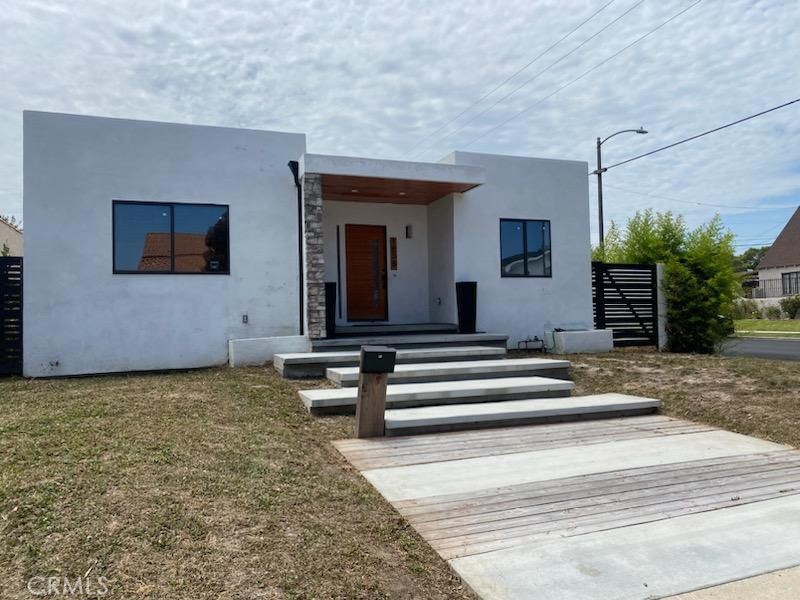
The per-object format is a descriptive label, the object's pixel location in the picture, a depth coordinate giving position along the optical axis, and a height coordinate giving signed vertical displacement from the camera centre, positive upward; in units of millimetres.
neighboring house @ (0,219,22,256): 21495 +3014
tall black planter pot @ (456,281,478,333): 10359 +50
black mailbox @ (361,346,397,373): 5184 -462
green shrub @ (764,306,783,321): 27875 -476
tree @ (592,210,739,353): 11570 +297
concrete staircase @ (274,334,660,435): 5980 -984
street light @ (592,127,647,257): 20016 +4496
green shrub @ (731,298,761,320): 28141 -263
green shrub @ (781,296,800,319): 26969 -132
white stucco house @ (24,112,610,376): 8812 +1236
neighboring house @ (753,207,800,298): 32000 +2233
